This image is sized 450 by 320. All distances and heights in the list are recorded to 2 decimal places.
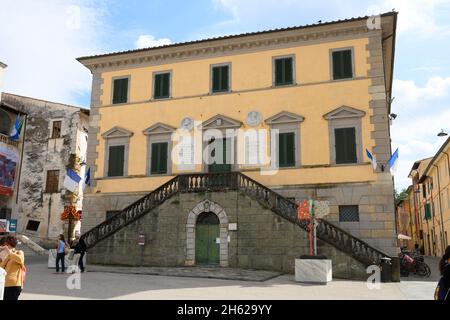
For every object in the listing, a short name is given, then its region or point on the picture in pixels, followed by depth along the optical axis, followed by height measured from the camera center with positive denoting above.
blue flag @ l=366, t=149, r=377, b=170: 18.91 +3.56
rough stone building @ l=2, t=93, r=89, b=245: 34.97 +6.32
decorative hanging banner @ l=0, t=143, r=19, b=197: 34.59 +5.65
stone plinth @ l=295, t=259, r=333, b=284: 14.74 -1.06
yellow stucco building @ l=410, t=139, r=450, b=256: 36.47 +4.01
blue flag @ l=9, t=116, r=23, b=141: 34.97 +8.63
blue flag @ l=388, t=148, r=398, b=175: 18.42 +3.37
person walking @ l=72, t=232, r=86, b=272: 17.16 -0.54
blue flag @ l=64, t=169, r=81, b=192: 21.30 +2.84
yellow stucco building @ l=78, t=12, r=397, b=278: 19.45 +6.14
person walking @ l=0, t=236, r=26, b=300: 7.45 -0.62
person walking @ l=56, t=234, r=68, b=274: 17.02 -0.57
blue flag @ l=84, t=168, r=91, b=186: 23.00 +3.15
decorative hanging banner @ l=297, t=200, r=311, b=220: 16.52 +1.14
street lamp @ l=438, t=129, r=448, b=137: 34.69 +8.60
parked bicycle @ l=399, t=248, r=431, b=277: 19.55 -1.19
